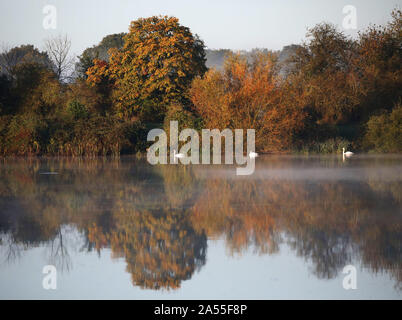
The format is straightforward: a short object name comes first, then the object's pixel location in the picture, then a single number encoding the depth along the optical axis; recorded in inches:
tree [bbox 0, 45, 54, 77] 2559.1
